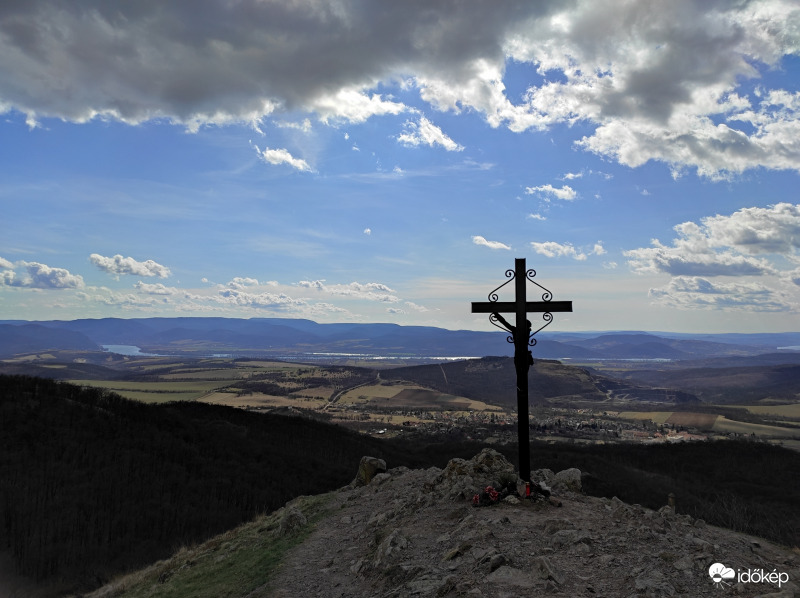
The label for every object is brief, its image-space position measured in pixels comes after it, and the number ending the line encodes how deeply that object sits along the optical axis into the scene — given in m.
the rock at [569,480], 17.30
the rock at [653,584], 8.10
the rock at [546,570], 8.81
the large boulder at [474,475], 14.88
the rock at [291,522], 17.89
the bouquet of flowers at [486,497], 13.62
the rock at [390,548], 11.64
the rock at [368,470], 24.08
